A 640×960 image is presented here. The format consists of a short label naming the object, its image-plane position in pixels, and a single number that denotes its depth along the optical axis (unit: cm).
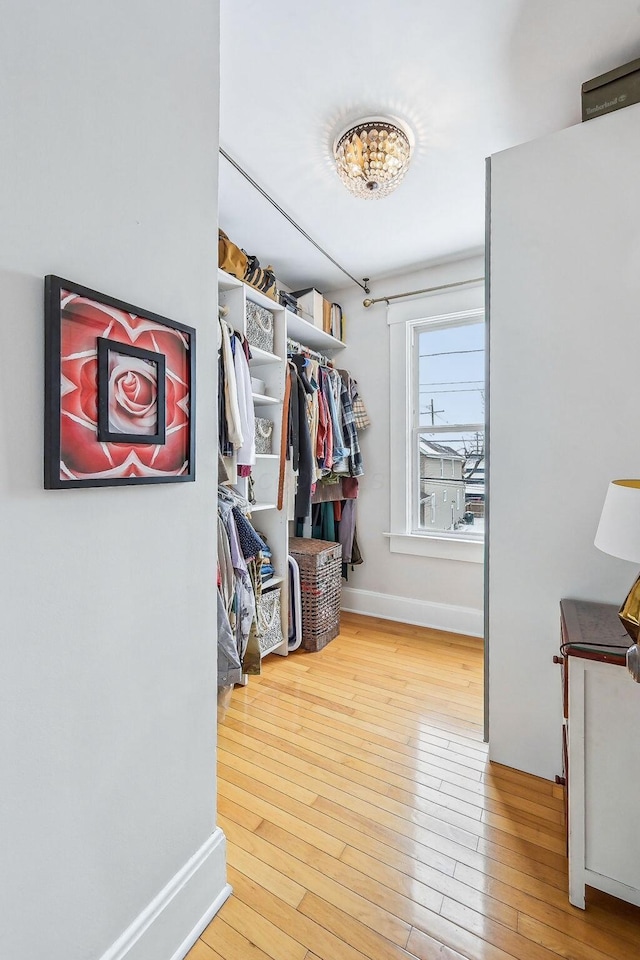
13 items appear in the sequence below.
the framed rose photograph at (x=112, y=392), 75
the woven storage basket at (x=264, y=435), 245
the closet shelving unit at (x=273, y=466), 253
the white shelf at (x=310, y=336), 282
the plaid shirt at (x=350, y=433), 317
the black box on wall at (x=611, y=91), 148
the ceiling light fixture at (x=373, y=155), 177
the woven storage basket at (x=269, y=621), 244
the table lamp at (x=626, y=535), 101
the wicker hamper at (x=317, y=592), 272
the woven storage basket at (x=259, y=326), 234
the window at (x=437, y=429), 302
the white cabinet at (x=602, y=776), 112
